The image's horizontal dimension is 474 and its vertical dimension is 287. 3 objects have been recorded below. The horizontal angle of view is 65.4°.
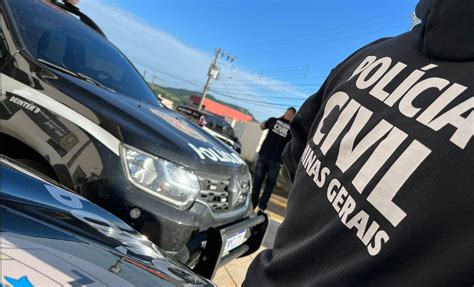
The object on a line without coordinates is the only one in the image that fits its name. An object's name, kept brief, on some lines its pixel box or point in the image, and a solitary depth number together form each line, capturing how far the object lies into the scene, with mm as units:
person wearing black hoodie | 620
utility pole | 35406
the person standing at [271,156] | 5605
